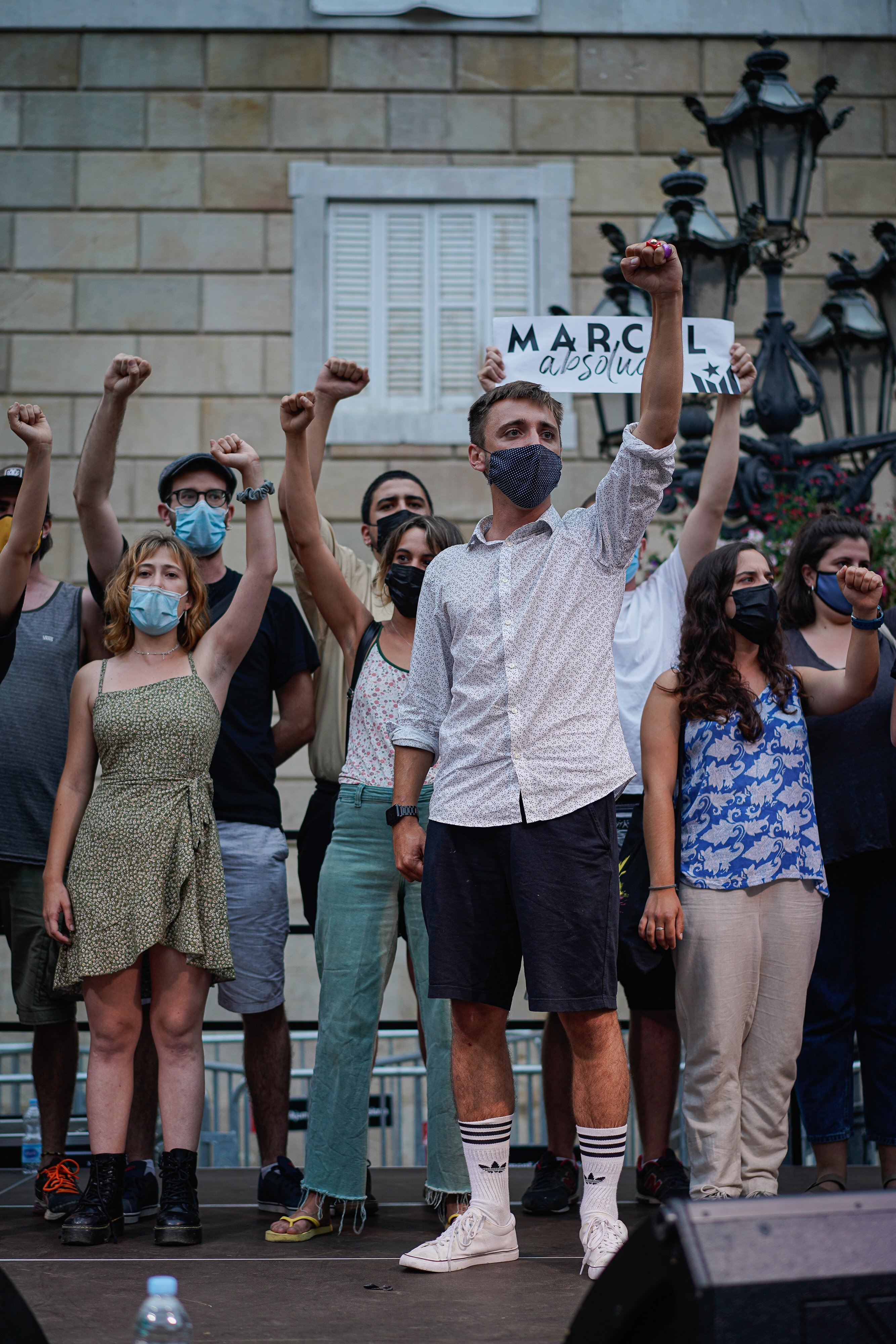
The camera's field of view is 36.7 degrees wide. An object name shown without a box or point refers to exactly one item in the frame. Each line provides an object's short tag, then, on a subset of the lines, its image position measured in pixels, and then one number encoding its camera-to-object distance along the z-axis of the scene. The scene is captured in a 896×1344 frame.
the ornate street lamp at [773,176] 5.67
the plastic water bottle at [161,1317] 2.03
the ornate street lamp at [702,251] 5.43
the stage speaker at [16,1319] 1.89
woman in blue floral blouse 3.36
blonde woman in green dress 3.48
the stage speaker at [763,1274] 1.71
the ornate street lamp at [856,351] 6.01
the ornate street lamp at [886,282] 5.88
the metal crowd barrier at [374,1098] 5.61
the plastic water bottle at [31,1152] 4.60
